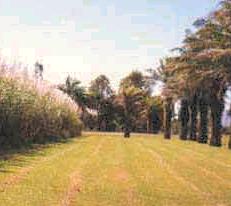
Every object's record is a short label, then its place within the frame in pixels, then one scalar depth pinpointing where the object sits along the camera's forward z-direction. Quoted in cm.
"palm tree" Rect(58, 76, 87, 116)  7021
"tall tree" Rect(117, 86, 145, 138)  6335
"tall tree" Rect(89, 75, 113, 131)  7046
